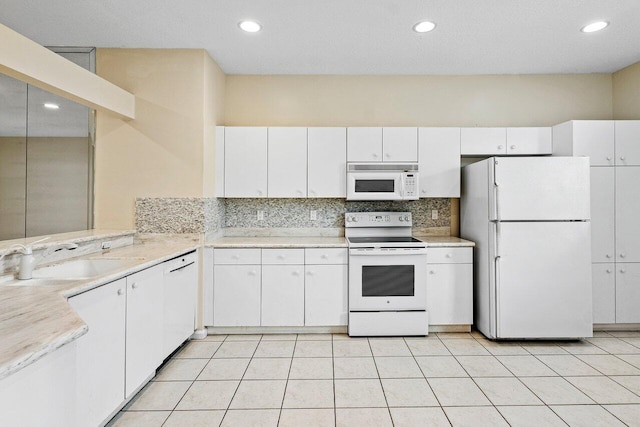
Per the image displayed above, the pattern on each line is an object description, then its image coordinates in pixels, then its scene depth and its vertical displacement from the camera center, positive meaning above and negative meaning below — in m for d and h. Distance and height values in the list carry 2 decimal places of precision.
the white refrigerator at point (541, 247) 3.04 -0.27
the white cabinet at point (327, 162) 3.56 +0.55
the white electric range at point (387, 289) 3.22 -0.68
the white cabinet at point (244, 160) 3.54 +0.56
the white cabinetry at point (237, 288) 3.27 -0.68
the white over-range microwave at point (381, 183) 3.51 +0.33
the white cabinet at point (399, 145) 3.57 +0.72
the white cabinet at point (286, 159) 3.55 +0.58
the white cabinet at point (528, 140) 3.58 +0.78
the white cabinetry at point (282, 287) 3.28 -0.67
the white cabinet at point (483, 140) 3.58 +0.78
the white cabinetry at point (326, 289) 3.29 -0.69
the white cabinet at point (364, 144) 3.56 +0.73
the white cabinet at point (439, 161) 3.58 +0.56
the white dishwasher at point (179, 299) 2.58 -0.68
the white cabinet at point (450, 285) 3.32 -0.66
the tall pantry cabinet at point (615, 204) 3.29 +0.12
